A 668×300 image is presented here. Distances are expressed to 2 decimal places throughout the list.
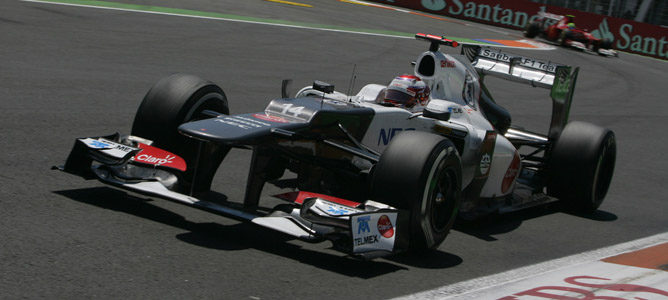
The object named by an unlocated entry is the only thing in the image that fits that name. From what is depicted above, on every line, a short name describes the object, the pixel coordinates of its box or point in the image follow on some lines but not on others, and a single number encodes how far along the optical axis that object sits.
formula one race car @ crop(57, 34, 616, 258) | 5.67
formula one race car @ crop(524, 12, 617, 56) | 30.33
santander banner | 34.56
